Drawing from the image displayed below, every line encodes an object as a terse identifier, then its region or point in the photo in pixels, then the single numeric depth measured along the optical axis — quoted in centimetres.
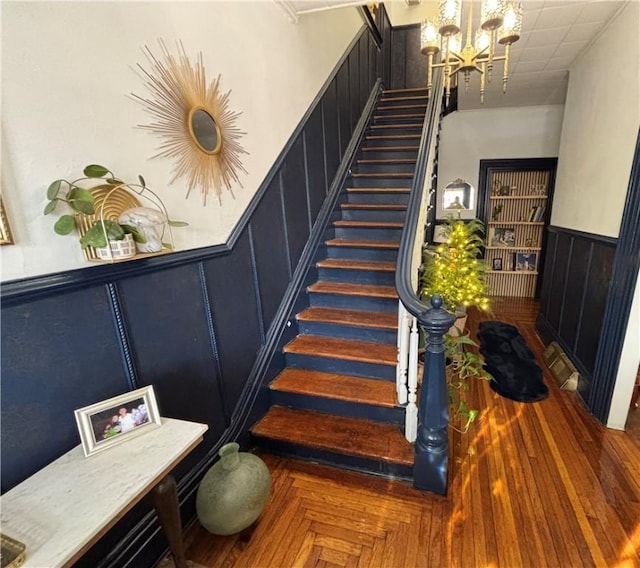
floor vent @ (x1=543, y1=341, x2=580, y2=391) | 263
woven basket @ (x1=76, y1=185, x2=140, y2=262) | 104
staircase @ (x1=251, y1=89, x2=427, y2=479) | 190
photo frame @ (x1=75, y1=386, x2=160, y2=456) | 102
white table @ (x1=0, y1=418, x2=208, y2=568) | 77
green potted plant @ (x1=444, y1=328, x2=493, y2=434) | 215
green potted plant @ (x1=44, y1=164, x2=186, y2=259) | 97
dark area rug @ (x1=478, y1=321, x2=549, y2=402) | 265
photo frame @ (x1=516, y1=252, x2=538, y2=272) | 509
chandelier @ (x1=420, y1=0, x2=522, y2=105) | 205
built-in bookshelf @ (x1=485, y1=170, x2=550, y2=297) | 488
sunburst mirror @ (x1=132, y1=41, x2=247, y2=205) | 135
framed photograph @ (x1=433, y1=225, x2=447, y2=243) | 487
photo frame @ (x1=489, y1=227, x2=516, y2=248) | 514
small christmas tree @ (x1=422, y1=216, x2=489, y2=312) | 262
